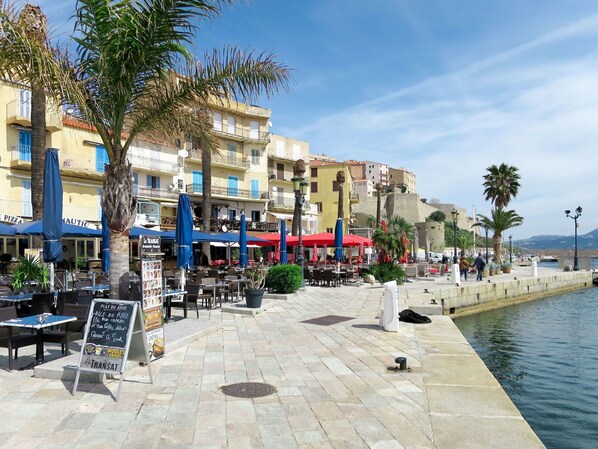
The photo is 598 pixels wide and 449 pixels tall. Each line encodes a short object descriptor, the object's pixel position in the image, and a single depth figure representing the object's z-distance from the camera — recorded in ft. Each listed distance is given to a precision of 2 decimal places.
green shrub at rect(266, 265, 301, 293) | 49.19
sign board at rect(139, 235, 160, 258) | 25.48
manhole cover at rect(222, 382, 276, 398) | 17.91
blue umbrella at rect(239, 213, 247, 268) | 58.59
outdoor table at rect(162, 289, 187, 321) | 32.00
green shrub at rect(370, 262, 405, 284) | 68.33
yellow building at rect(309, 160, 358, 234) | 188.34
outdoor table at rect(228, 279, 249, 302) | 43.79
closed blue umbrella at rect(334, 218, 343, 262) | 67.15
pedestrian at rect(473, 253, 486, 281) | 84.58
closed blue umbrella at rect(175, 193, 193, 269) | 40.44
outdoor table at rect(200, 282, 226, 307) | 38.15
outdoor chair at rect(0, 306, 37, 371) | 20.86
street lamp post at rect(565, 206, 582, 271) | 133.69
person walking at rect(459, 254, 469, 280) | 90.74
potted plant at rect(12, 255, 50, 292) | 34.53
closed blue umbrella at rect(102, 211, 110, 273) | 46.79
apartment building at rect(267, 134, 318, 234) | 150.30
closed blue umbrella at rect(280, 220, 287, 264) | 64.64
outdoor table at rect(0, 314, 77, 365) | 19.97
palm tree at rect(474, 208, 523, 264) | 133.49
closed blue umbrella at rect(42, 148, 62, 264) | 29.84
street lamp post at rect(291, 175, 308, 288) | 56.59
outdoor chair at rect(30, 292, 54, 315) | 26.09
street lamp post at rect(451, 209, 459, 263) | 109.86
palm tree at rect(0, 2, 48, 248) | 20.42
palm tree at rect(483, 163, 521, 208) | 142.31
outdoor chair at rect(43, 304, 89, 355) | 22.38
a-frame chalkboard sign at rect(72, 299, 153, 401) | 17.75
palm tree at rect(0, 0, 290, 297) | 23.25
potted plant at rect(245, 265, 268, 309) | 38.81
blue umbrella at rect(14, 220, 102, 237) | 43.14
